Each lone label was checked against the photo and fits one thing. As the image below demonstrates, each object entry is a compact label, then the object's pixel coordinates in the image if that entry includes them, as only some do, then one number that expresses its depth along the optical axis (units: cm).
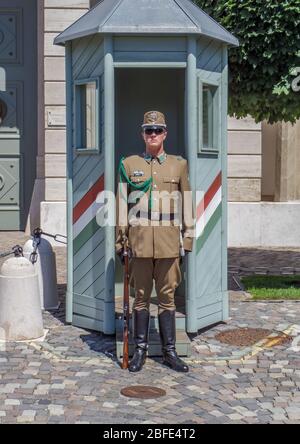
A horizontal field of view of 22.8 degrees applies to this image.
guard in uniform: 599
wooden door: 1505
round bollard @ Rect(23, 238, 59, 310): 833
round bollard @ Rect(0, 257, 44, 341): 687
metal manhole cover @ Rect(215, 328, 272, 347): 686
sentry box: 666
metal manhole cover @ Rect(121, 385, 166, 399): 530
